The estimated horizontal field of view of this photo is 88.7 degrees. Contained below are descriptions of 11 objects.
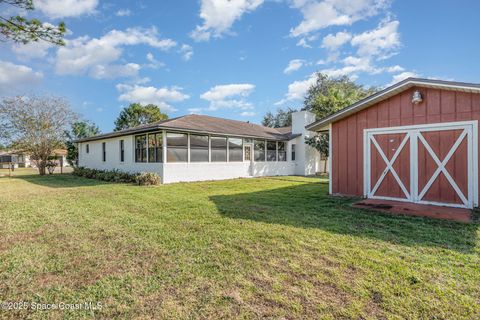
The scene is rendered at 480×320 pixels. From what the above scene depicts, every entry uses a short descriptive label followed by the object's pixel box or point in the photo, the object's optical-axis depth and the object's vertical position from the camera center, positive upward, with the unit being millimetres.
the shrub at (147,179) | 10852 -908
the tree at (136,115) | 35031 +6266
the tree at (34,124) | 17688 +2695
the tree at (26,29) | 3605 +1984
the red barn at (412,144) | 5879 +305
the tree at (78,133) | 27595 +4079
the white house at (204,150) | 11953 +474
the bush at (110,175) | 12314 -903
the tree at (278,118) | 36906 +6006
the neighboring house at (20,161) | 35250 -153
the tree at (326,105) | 18234 +4053
